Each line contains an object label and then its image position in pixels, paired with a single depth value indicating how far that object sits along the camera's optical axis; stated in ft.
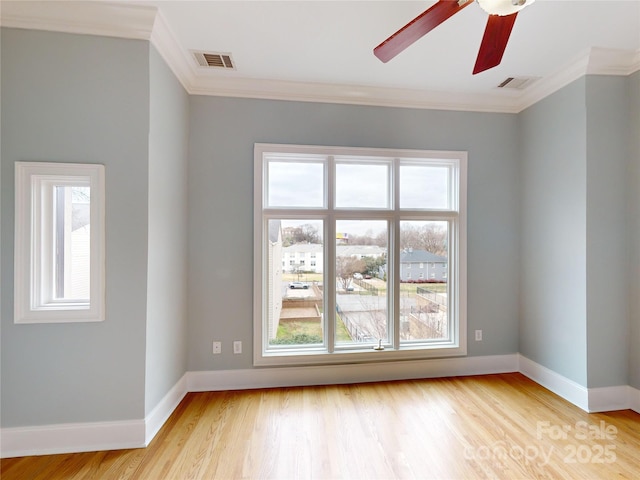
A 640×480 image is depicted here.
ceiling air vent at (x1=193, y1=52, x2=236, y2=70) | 7.28
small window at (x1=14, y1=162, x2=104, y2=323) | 5.79
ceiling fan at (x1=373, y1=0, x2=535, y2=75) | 4.00
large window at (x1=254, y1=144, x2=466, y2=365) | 9.00
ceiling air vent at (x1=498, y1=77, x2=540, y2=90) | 8.39
